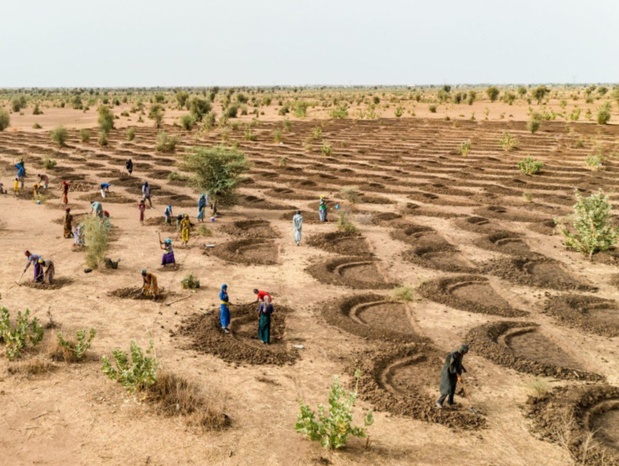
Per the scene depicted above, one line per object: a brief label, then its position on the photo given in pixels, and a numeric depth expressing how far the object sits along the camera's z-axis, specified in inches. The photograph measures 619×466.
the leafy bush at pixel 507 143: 1719.7
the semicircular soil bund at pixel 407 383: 378.9
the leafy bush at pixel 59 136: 1734.3
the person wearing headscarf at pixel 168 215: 873.5
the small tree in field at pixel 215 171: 959.6
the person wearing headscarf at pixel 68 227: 783.1
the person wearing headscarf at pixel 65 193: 986.7
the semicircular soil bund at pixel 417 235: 817.5
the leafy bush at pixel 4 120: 2275.0
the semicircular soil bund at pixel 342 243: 769.6
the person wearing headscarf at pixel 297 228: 771.4
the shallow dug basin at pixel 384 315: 540.4
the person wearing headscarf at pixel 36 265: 592.4
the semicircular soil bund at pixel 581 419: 343.9
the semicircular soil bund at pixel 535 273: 652.1
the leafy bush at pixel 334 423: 326.6
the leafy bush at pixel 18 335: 434.0
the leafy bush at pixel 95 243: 644.3
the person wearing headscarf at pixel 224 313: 496.4
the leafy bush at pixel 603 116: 2214.6
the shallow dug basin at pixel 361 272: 668.1
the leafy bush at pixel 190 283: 601.6
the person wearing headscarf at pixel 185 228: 758.5
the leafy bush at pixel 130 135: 1952.5
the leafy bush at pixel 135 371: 379.6
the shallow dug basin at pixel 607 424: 366.0
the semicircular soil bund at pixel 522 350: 451.5
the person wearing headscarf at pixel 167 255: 656.0
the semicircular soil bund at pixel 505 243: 778.2
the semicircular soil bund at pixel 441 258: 707.4
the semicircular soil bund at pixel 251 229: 845.2
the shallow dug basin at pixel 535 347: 474.6
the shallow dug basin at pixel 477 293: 603.2
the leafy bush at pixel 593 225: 731.4
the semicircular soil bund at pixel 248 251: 712.4
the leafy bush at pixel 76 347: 428.1
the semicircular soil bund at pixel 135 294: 571.5
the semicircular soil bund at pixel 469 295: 576.7
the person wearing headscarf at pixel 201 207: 886.4
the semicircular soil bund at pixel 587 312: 537.0
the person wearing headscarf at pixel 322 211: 913.3
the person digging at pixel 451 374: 381.7
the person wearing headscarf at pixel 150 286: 564.4
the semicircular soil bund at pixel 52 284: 589.3
